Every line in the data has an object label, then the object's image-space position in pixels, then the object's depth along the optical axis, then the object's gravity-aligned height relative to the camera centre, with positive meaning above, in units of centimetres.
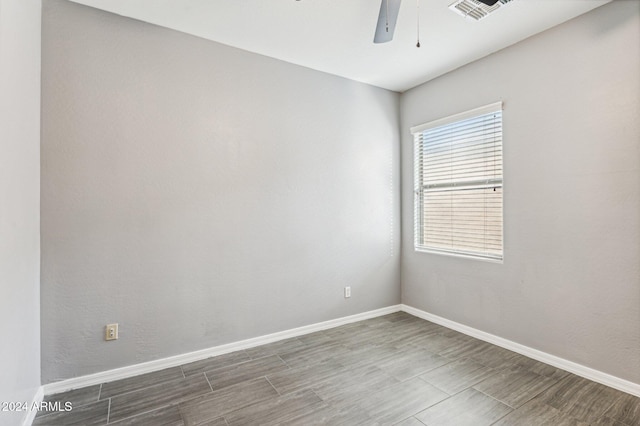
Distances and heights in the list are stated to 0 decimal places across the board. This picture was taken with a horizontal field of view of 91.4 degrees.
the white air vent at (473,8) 213 +145
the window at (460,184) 295 +32
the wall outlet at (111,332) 228 -85
